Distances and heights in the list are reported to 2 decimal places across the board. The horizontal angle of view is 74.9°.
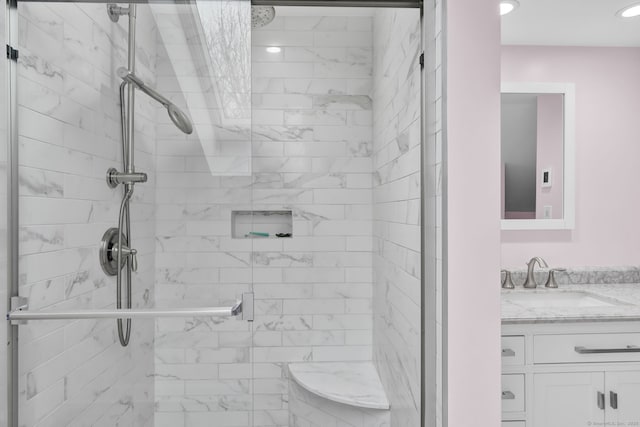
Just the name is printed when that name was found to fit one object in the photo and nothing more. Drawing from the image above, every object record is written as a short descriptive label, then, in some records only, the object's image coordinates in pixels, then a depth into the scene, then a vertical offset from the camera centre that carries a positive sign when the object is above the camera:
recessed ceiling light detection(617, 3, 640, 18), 2.01 +0.99
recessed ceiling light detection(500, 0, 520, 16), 1.98 +1.00
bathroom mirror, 2.35 +0.34
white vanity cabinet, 1.68 -0.65
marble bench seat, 1.66 -0.81
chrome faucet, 2.23 -0.34
